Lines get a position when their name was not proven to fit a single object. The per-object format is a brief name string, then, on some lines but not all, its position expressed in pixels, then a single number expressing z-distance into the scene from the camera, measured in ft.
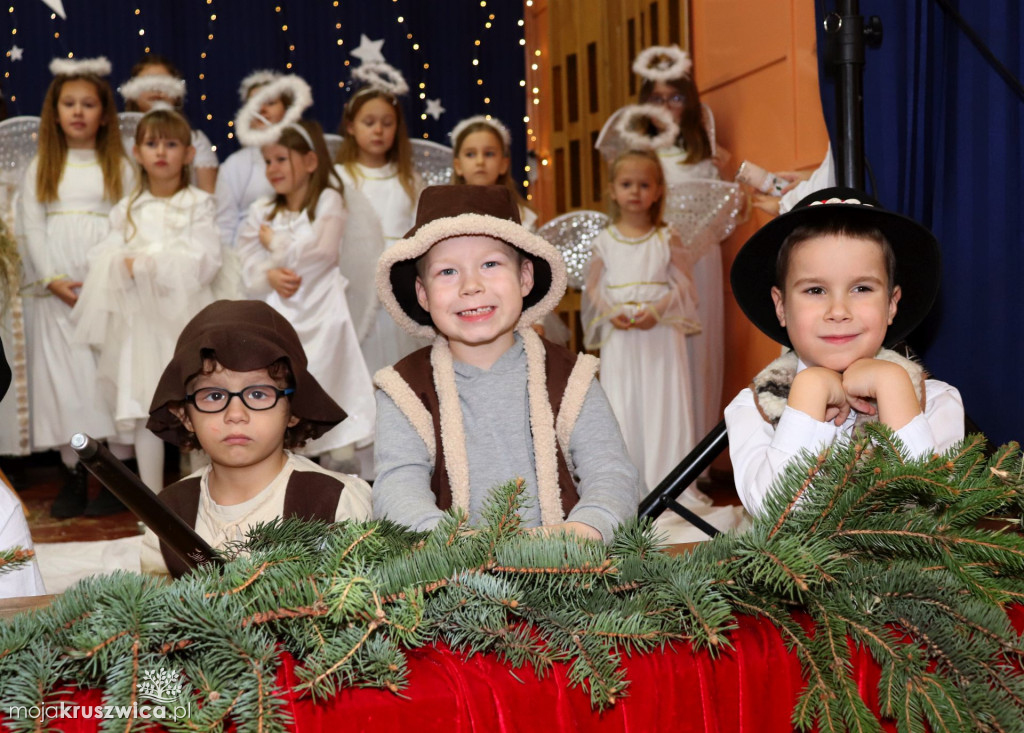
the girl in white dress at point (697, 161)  18.10
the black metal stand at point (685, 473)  7.28
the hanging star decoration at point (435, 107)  22.50
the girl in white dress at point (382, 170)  17.71
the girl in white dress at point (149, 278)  15.21
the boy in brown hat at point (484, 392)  6.12
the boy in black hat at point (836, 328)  5.07
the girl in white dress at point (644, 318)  16.61
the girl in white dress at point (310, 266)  16.21
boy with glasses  6.20
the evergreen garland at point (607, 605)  2.49
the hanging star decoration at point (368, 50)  20.76
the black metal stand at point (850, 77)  7.72
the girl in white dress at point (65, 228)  16.53
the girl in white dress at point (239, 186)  18.16
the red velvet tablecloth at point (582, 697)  2.59
